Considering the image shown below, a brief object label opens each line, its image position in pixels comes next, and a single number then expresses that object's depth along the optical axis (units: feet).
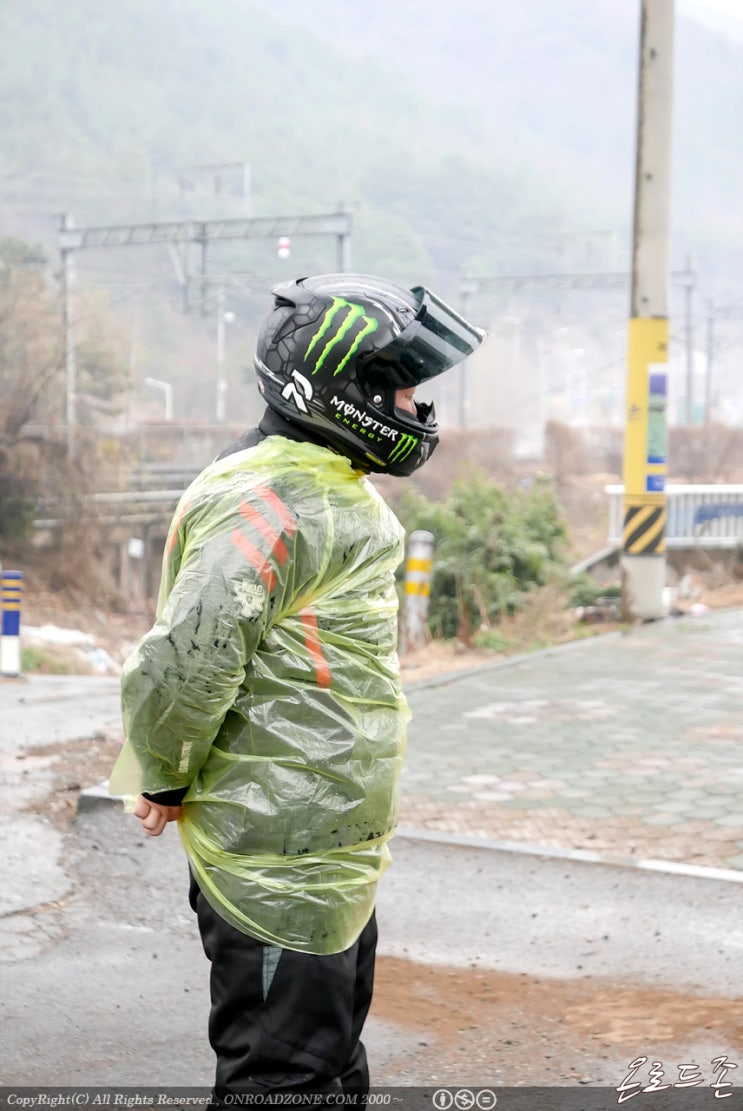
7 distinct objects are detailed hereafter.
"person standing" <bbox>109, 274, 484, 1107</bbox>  8.01
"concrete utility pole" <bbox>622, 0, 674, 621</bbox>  37.37
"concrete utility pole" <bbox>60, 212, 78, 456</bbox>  76.89
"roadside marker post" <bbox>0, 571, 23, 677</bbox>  38.11
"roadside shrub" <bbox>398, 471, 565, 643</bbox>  40.73
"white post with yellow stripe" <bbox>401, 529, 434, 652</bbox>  39.37
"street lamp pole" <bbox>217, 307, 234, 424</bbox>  192.44
